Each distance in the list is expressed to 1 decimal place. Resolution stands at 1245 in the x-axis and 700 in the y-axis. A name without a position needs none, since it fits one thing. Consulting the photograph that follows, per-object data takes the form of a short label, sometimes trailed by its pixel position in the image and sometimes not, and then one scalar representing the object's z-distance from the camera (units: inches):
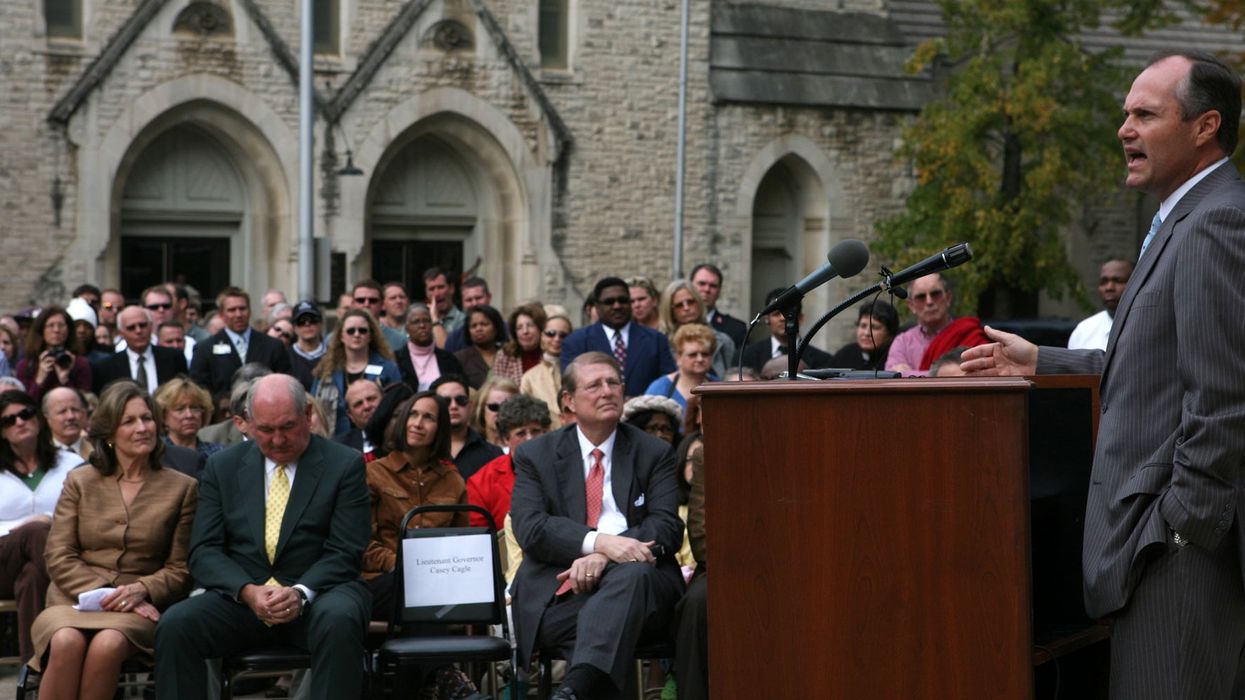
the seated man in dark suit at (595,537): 262.2
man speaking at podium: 148.9
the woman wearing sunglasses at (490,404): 392.8
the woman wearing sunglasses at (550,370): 438.6
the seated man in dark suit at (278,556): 265.7
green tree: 901.8
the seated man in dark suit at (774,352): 437.4
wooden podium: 154.9
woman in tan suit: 273.1
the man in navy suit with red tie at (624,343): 440.1
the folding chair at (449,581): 285.6
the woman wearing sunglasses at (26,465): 337.7
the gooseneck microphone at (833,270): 181.2
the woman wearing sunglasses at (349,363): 430.0
